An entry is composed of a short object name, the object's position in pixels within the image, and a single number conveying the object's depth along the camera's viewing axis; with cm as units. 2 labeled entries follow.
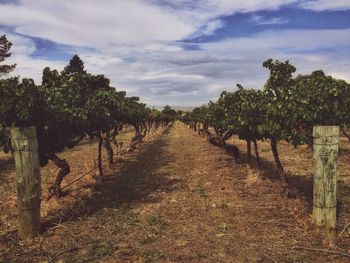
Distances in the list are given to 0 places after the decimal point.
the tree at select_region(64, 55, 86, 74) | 7588
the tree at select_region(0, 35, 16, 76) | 4344
